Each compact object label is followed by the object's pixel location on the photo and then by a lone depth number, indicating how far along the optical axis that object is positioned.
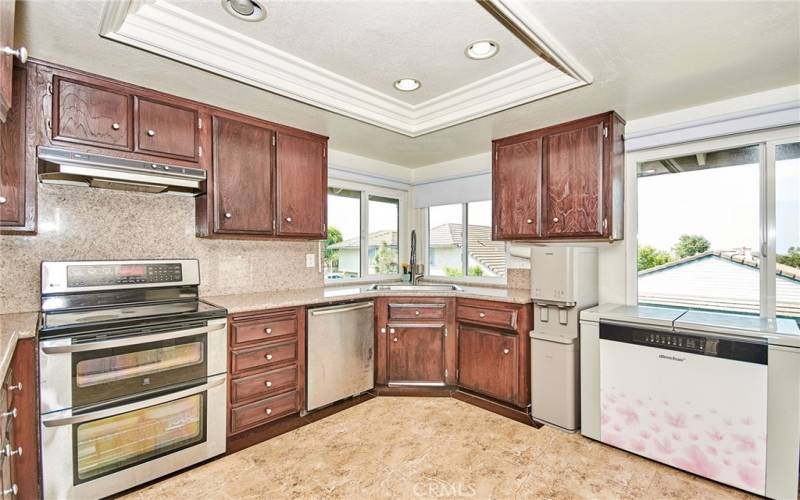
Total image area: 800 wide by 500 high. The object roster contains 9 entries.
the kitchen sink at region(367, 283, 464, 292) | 3.46
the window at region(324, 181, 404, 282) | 3.85
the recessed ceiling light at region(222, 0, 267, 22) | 1.69
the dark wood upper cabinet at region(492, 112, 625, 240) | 2.69
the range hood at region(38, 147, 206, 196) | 1.99
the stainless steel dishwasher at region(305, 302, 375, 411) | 2.86
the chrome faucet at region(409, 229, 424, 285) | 4.16
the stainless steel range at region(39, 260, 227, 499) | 1.81
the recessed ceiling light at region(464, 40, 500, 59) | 2.02
